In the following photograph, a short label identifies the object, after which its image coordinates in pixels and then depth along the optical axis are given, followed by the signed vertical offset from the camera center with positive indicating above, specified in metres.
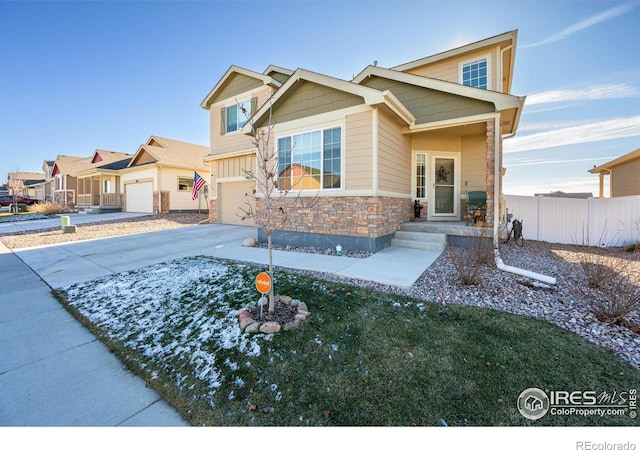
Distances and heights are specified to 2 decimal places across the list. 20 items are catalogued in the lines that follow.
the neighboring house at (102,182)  21.55 +3.11
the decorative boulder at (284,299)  3.75 -1.19
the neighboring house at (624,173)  13.59 +2.50
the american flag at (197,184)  14.20 +1.73
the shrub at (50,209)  19.58 +0.55
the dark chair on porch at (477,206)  7.95 +0.34
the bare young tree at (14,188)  23.70 +2.63
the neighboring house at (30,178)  43.86 +7.15
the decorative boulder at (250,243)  8.34 -0.85
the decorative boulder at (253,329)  3.05 -1.31
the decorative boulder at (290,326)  3.10 -1.30
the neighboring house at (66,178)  27.14 +4.01
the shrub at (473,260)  4.48 -0.81
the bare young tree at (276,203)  7.77 +0.45
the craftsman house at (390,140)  6.81 +2.30
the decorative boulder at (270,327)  3.03 -1.29
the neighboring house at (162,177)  18.25 +2.84
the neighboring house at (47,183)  33.31 +4.39
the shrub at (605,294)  3.21 -1.06
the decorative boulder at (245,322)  3.15 -1.28
